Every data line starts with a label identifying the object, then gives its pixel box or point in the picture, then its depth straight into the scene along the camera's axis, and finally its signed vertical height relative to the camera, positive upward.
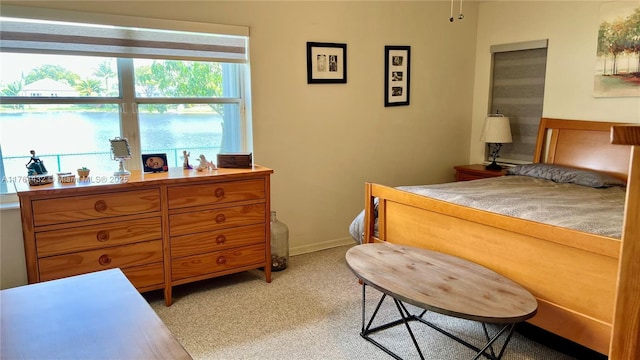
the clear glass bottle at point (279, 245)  3.46 -0.99
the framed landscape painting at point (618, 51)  3.48 +0.51
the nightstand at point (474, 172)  4.20 -0.53
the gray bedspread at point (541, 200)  2.30 -0.53
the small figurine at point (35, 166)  2.53 -0.28
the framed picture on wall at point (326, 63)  3.72 +0.45
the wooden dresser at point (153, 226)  2.45 -0.66
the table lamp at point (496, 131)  4.24 -0.14
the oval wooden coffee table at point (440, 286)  1.83 -0.77
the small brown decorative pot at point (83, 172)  2.66 -0.33
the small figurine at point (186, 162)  3.12 -0.32
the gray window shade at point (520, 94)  4.21 +0.21
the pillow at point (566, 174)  3.36 -0.46
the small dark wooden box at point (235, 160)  3.15 -0.30
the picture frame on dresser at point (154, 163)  2.93 -0.30
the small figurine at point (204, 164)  3.08 -0.33
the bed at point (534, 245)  1.91 -0.66
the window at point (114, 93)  2.78 +0.16
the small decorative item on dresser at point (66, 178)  2.56 -0.35
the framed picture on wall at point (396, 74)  4.15 +0.39
